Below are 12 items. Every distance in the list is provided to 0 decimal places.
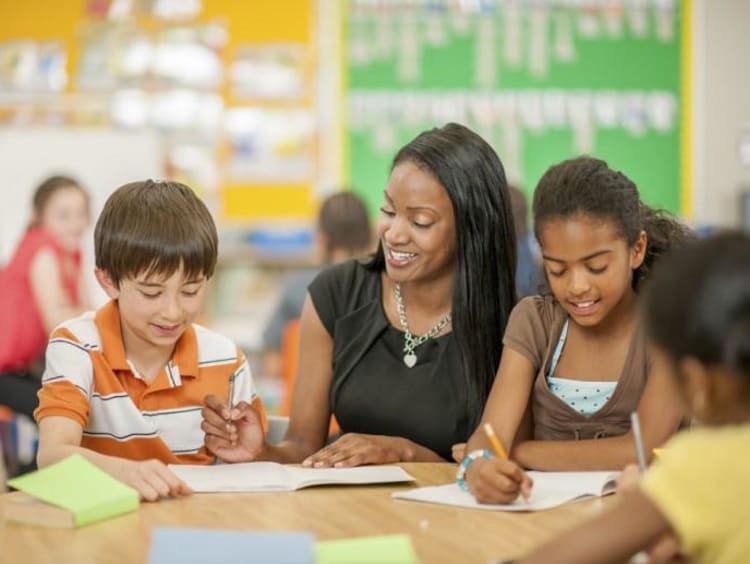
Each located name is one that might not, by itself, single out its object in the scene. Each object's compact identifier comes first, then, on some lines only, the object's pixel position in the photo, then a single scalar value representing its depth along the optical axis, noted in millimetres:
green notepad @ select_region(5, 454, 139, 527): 2200
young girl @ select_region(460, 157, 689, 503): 2482
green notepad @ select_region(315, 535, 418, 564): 2008
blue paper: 2012
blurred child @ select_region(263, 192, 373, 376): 4776
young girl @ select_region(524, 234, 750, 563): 1754
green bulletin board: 6750
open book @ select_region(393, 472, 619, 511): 2271
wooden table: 2092
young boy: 2546
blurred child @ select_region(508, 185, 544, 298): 4636
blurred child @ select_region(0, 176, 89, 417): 4620
